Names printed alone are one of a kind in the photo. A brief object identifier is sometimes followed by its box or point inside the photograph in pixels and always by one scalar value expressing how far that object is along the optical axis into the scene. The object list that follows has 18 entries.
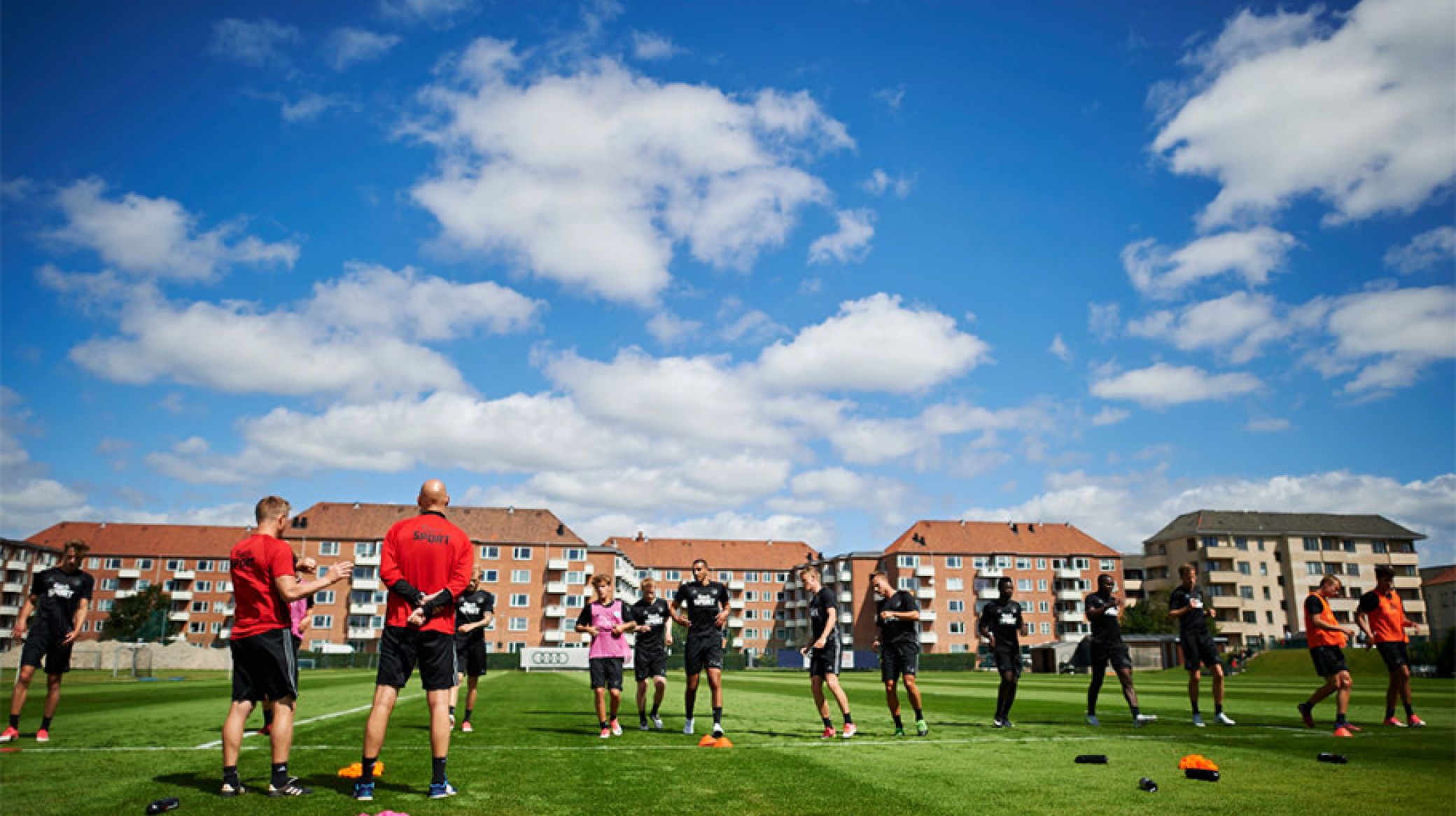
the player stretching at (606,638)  12.09
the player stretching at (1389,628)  12.38
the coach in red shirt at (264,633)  6.82
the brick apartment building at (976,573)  101.56
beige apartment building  96.88
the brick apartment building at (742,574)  126.69
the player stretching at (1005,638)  12.99
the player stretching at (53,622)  10.55
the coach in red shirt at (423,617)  6.67
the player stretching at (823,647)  11.24
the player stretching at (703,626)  11.66
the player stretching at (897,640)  11.84
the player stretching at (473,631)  12.42
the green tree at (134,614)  82.12
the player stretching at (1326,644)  11.88
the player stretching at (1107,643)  13.12
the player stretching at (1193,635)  12.88
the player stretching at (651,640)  12.47
